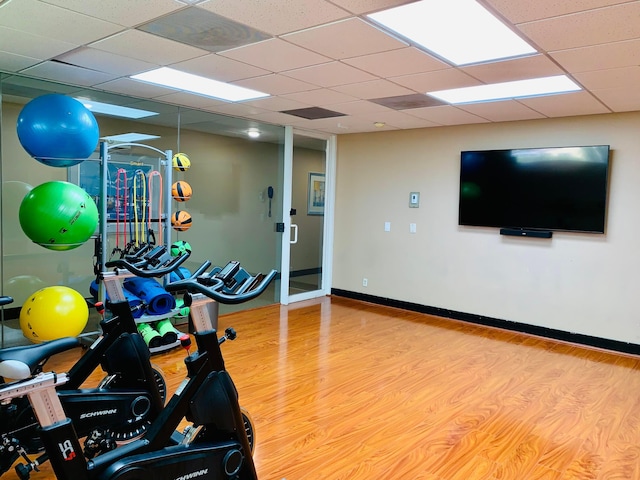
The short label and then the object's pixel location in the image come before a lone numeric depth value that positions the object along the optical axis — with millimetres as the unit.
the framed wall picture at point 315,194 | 7113
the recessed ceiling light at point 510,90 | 3869
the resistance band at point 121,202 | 4777
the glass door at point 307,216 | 6703
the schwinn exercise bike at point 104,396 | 2234
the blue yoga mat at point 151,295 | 4445
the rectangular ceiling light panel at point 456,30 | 2574
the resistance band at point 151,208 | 4988
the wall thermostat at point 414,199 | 6422
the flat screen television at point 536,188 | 4984
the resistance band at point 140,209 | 4914
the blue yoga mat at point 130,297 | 4328
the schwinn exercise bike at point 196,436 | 1906
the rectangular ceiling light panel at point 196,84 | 4070
